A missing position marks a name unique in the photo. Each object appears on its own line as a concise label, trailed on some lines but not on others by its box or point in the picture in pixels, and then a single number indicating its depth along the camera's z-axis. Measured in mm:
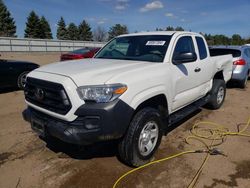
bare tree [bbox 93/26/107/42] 60791
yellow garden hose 2724
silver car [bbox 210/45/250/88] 6676
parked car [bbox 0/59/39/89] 5852
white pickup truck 2233
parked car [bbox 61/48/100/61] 11439
